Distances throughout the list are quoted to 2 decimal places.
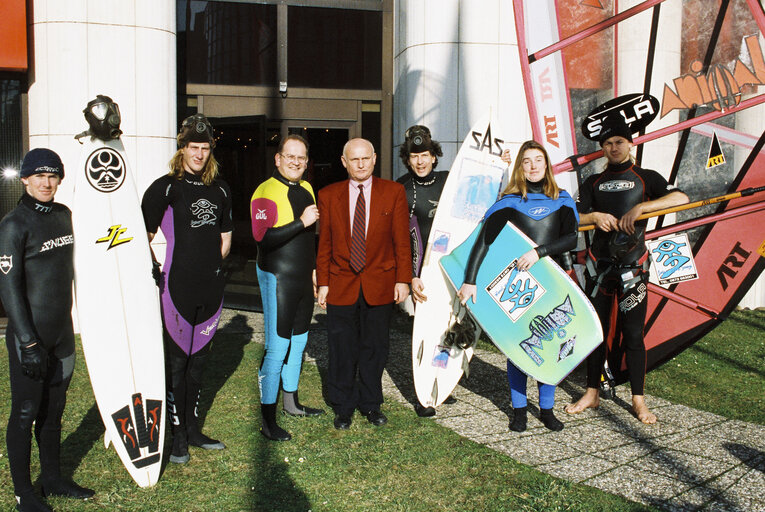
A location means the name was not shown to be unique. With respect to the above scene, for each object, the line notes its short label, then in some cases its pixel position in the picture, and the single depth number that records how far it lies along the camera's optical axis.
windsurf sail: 4.30
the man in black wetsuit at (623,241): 3.84
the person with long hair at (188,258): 3.15
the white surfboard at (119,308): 2.96
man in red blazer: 3.60
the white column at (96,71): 5.73
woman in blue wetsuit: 3.58
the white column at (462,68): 6.62
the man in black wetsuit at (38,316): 2.55
